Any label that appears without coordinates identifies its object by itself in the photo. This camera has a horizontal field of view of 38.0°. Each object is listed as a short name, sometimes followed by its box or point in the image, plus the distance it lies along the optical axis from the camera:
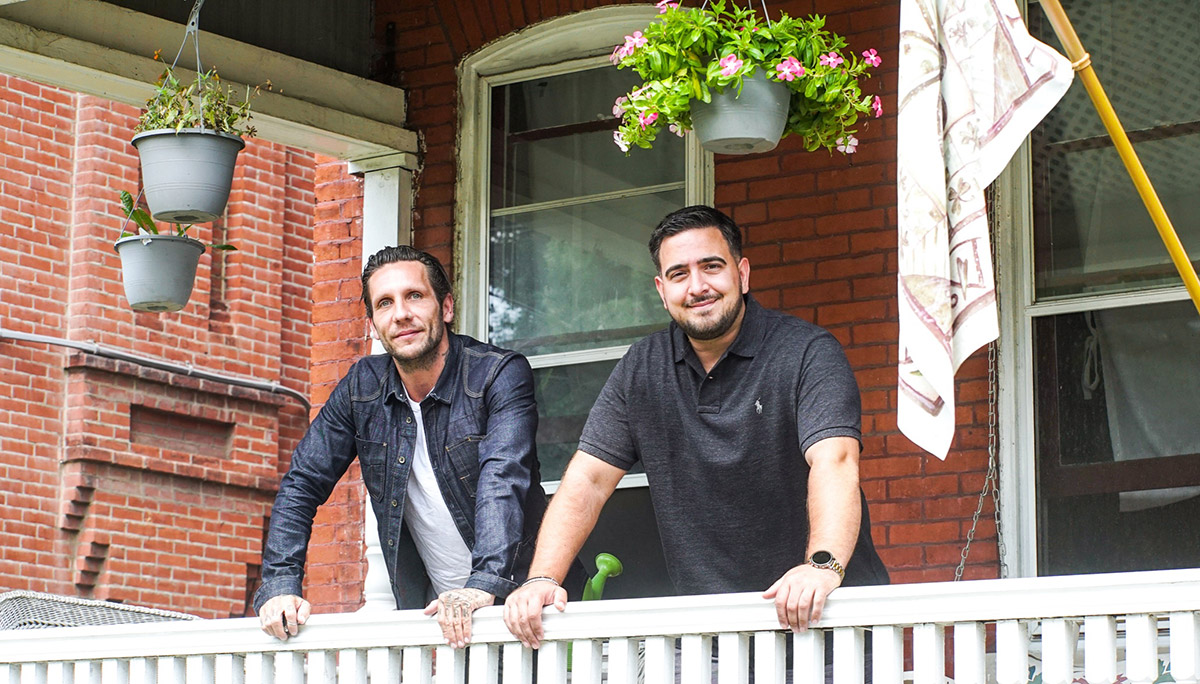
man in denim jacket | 4.68
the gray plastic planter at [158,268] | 6.15
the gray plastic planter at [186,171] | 5.47
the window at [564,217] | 6.38
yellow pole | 3.71
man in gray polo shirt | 4.13
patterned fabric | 3.61
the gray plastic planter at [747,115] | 4.64
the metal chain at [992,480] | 5.41
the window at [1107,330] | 5.30
